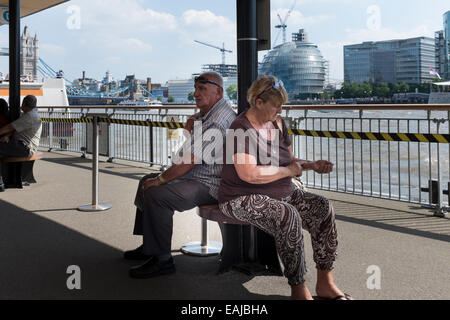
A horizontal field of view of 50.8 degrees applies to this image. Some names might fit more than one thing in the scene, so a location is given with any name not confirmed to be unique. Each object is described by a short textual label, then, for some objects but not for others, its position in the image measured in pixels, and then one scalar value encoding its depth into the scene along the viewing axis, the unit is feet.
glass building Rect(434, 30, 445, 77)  174.54
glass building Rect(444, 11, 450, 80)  181.25
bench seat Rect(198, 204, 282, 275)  10.32
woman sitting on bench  8.09
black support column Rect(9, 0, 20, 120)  22.15
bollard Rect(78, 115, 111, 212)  16.57
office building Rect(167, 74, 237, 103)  133.45
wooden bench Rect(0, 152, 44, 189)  21.31
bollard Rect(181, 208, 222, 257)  11.63
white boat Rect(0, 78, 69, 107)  78.74
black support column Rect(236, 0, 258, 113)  10.71
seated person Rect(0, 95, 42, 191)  20.62
